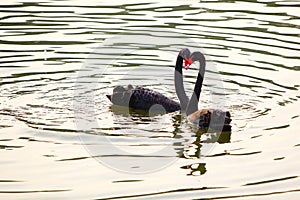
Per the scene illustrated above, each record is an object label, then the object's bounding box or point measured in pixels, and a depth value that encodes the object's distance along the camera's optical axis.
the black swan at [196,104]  18.78
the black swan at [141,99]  20.61
